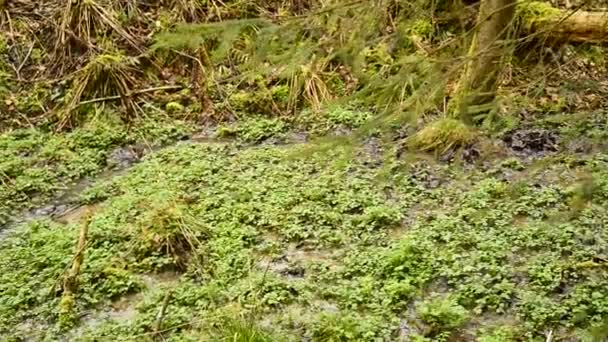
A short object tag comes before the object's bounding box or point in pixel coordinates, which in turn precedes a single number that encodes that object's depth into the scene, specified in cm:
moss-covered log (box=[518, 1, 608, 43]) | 571
